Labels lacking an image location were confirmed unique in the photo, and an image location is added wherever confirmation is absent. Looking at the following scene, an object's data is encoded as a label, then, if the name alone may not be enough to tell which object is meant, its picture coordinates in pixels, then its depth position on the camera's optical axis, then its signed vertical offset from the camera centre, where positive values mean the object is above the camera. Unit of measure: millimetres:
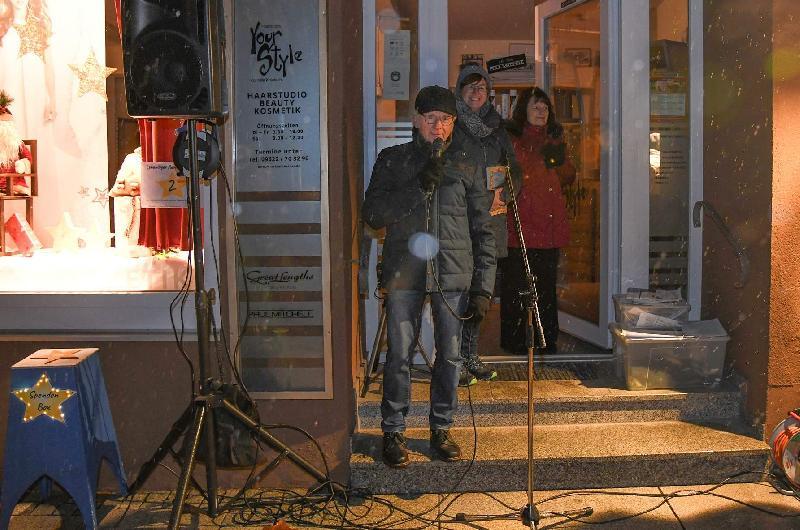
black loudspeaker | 3271 +579
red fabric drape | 4250 -58
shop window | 4371 +340
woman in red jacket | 5184 -40
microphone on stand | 3572 +214
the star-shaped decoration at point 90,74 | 4422 +682
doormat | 4855 -1014
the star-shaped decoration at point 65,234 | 4363 -153
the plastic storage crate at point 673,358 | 4547 -865
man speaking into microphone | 3760 -214
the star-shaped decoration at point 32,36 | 4395 +877
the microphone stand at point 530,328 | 3348 -512
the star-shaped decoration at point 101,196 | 4438 +42
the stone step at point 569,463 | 3996 -1257
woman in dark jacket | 4332 +376
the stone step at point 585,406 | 4441 -1096
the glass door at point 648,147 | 5059 +312
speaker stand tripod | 3303 -877
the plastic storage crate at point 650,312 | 4633 -629
